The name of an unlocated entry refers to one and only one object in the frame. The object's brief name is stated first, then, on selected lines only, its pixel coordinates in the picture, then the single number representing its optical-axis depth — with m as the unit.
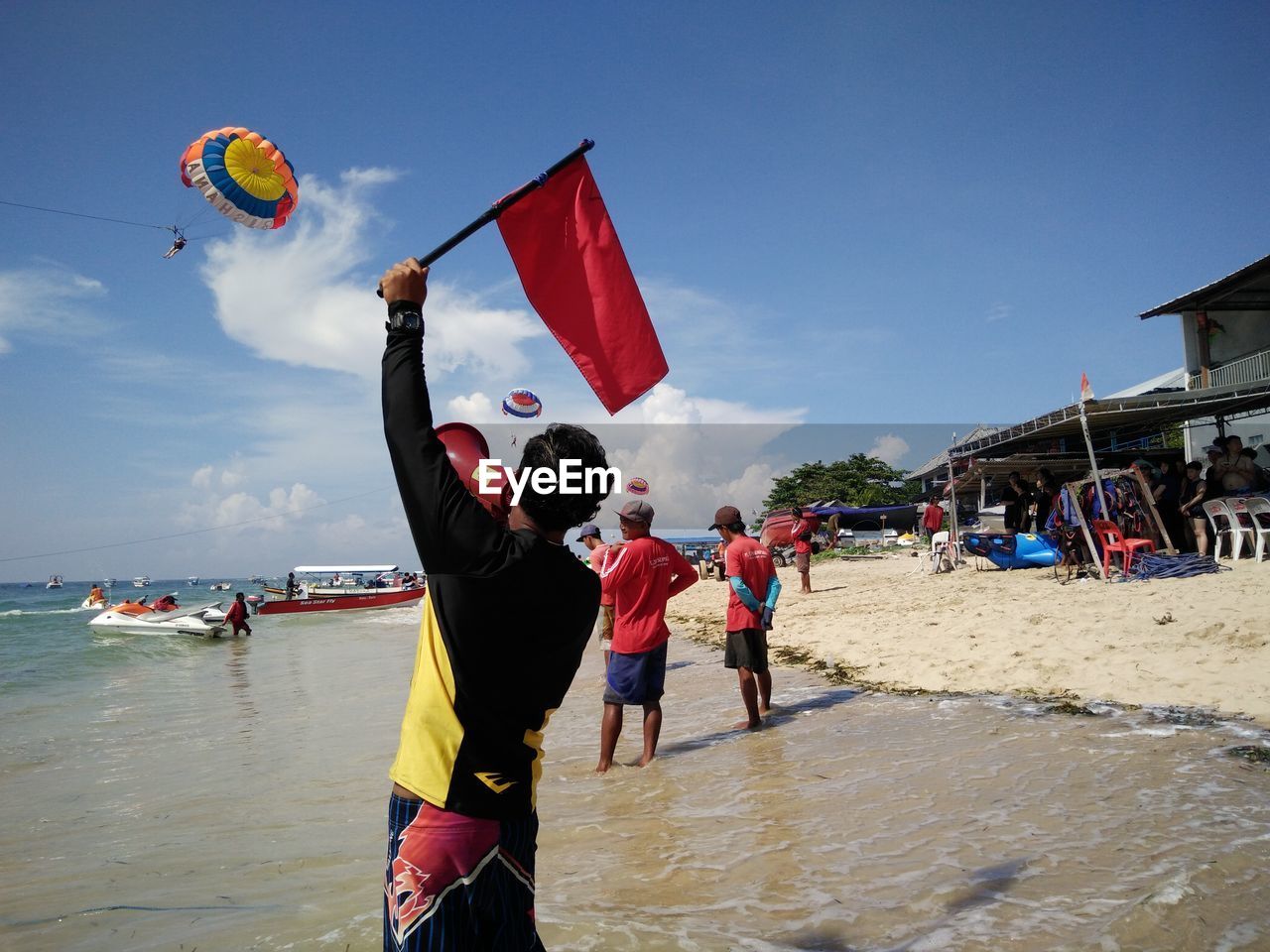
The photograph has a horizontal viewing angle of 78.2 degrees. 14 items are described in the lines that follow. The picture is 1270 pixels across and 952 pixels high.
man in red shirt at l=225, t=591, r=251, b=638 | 25.06
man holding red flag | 1.51
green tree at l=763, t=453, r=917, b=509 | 56.12
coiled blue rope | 10.83
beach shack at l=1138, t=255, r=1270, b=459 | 20.94
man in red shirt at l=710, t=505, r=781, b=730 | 6.88
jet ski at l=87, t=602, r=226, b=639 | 24.56
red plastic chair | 11.41
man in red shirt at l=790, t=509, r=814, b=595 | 18.09
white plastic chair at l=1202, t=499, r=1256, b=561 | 11.89
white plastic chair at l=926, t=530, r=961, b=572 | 18.19
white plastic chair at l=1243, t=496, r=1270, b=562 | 11.52
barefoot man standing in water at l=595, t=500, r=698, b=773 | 5.97
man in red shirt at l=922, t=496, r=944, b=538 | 21.55
